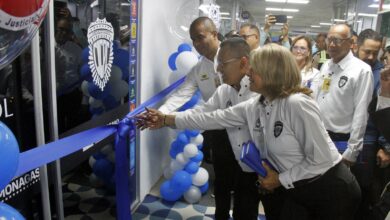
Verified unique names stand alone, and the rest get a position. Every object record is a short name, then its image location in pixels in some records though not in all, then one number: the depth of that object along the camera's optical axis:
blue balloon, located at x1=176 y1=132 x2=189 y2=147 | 2.91
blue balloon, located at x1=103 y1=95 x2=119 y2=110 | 2.21
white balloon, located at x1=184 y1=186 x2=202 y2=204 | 2.90
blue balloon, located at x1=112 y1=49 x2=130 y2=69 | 2.26
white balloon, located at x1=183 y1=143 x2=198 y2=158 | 2.84
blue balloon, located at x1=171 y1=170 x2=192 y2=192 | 2.81
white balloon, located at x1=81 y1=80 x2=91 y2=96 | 1.91
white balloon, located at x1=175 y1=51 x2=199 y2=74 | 2.81
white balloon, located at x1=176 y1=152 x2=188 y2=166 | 2.88
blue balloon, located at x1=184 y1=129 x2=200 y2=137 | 2.93
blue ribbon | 1.27
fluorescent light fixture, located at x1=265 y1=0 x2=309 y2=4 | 11.60
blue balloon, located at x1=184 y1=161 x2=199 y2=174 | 2.89
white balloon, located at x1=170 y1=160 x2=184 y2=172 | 2.92
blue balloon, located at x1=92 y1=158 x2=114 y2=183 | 2.26
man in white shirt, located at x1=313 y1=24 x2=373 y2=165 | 2.11
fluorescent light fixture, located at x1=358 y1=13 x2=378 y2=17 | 9.80
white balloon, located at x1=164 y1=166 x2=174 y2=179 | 3.04
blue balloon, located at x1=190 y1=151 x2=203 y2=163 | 2.91
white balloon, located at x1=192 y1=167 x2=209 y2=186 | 2.94
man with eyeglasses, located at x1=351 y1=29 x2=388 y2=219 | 1.88
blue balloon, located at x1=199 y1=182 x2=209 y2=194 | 3.06
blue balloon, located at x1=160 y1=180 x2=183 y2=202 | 2.84
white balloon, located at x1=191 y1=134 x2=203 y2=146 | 2.98
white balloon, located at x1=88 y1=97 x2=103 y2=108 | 2.02
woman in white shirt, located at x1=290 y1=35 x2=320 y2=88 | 2.89
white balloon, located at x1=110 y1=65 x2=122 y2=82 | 2.23
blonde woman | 1.40
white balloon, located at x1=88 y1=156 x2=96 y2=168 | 2.10
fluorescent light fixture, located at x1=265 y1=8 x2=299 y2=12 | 13.76
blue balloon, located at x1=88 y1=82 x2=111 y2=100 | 2.00
